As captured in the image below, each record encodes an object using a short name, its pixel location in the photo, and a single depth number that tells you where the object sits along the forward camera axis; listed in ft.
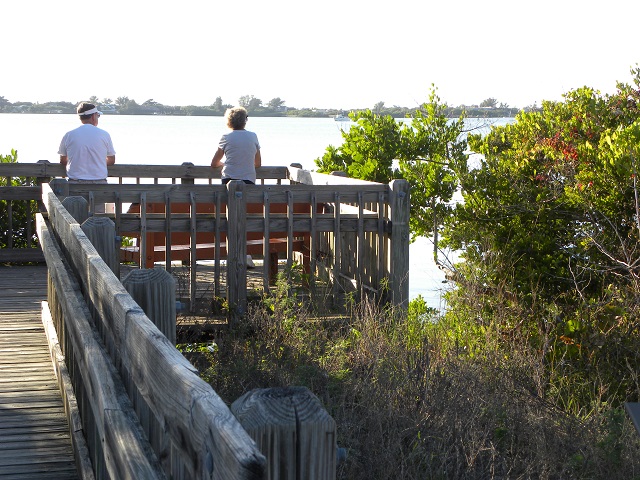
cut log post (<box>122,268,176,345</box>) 12.16
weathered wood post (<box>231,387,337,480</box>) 6.31
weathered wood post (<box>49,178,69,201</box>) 28.86
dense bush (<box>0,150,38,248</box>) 41.98
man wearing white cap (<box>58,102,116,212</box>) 35.14
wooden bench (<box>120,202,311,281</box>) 31.48
